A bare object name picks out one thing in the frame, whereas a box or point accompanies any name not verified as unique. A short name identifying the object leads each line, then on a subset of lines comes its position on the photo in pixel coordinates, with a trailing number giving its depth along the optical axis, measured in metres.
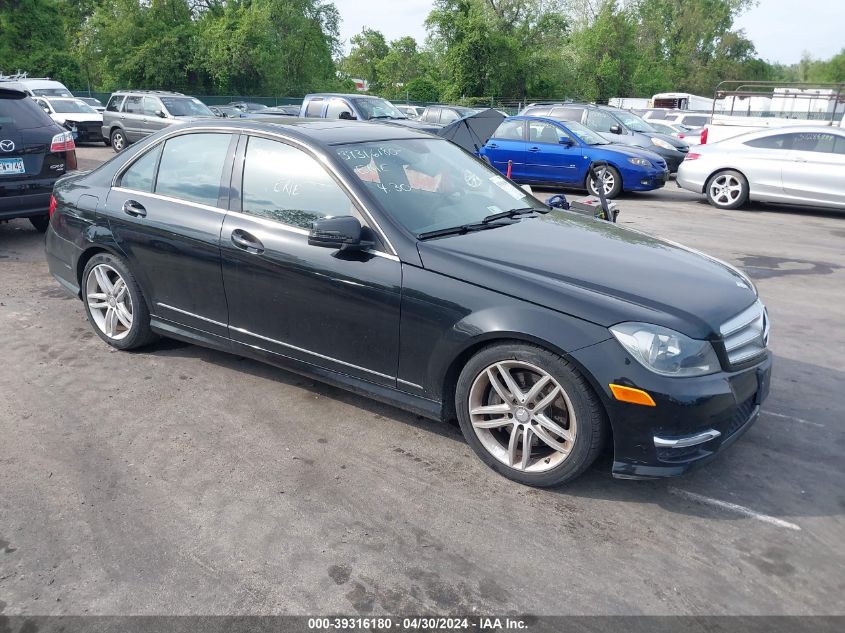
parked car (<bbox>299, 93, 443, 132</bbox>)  16.03
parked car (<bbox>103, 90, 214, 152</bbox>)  19.47
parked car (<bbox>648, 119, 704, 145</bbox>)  20.39
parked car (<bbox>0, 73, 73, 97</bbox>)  22.52
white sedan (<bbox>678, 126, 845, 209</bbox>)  11.67
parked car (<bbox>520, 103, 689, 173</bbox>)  15.34
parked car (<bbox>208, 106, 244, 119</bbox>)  23.61
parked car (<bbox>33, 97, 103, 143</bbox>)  21.92
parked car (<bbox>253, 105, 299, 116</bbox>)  24.57
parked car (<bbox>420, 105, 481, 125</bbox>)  19.75
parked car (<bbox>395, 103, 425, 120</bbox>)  29.05
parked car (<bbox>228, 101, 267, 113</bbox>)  32.22
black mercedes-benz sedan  3.18
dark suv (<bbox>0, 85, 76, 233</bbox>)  7.65
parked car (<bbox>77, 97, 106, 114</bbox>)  30.32
